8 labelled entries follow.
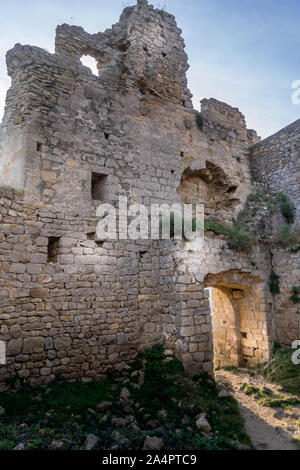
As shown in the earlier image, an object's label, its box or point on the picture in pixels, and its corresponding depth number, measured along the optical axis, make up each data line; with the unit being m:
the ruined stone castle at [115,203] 6.22
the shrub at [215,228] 7.71
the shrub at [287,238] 8.88
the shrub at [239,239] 8.20
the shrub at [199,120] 9.98
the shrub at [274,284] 8.96
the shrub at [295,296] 8.56
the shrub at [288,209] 9.84
